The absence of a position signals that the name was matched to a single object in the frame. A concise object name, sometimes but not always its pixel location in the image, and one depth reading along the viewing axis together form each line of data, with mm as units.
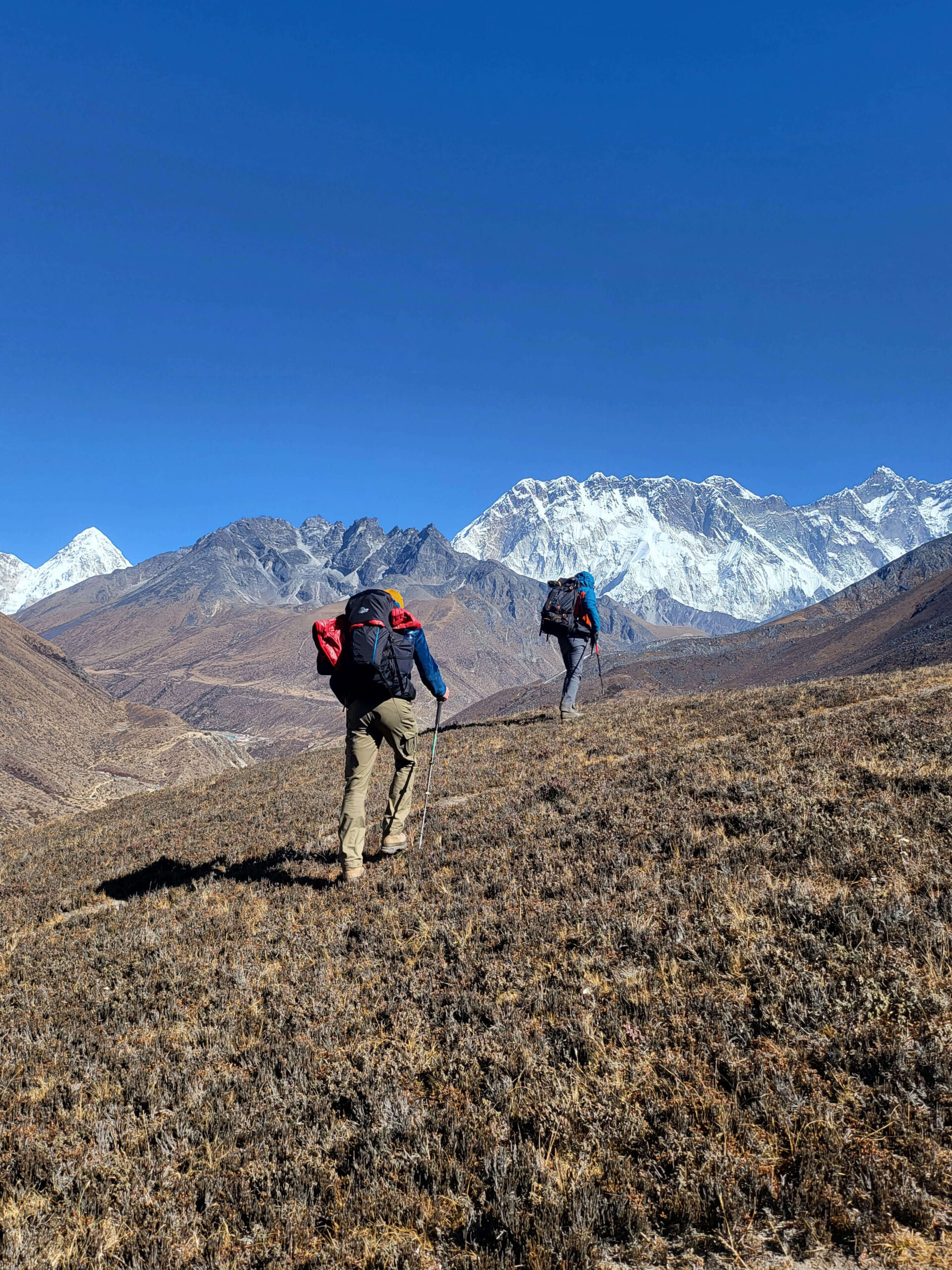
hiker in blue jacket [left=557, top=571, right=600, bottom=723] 15342
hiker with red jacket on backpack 7203
